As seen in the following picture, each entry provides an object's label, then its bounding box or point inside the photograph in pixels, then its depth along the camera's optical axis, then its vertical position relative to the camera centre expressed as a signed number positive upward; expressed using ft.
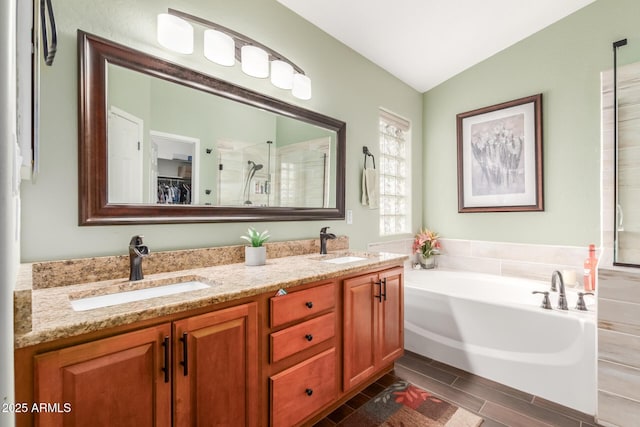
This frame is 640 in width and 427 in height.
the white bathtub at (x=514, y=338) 6.13 -2.91
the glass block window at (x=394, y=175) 10.77 +1.40
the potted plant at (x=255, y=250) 5.86 -0.72
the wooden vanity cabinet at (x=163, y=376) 2.86 -1.77
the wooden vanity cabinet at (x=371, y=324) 5.87 -2.34
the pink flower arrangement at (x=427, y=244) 11.18 -1.16
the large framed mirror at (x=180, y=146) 4.58 +1.24
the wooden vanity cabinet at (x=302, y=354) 4.62 -2.34
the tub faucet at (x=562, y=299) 6.84 -1.97
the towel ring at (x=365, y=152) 9.45 +1.87
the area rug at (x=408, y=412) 5.66 -3.89
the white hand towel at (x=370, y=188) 9.29 +0.75
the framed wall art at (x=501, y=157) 9.41 +1.82
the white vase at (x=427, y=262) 11.25 -1.82
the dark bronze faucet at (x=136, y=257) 4.51 -0.65
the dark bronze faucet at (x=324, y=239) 7.57 -0.66
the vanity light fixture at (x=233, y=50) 5.22 +3.19
